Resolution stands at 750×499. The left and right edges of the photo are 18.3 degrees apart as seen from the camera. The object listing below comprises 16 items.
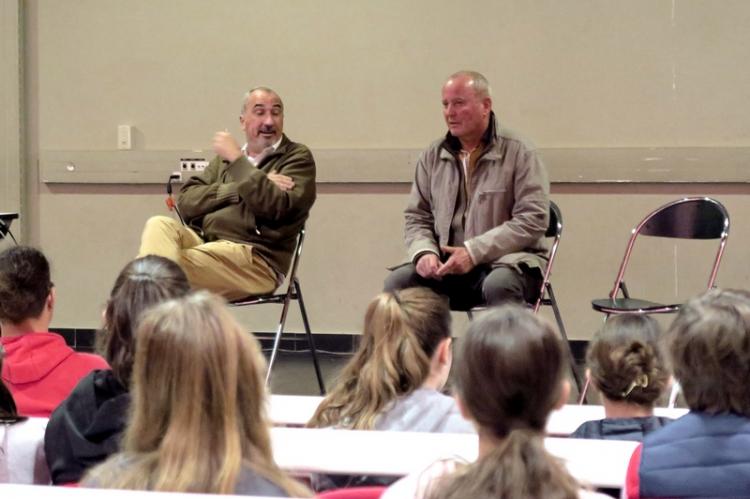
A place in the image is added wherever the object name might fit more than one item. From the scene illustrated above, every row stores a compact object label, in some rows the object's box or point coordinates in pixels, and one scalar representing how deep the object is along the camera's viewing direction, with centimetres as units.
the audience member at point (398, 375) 655
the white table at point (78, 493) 418
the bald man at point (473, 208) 847
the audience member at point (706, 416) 502
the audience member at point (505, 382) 424
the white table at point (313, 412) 662
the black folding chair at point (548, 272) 846
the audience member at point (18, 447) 582
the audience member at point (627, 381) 630
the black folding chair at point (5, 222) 902
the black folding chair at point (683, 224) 848
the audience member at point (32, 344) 713
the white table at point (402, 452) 497
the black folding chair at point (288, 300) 856
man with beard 856
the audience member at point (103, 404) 593
